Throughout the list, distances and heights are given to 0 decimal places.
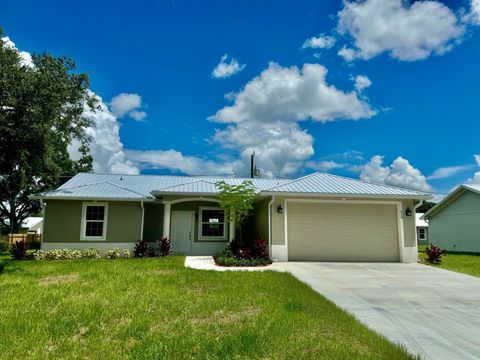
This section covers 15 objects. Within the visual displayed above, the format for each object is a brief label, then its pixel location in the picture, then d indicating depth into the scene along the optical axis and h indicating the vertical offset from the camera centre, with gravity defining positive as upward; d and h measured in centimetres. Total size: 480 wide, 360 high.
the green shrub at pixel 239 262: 1247 -126
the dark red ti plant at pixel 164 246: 1505 -86
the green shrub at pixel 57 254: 1459 -124
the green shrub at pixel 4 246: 2093 -140
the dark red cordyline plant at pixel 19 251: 1440 -110
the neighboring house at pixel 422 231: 3666 -25
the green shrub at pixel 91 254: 1507 -124
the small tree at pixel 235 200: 1455 +115
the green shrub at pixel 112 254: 1513 -124
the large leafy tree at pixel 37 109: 1330 +482
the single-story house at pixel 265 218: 1405 +41
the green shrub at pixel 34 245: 2287 -139
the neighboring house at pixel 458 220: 2267 +65
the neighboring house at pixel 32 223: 4186 +25
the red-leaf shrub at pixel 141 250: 1502 -104
